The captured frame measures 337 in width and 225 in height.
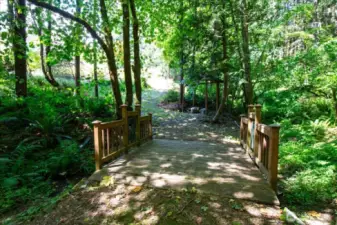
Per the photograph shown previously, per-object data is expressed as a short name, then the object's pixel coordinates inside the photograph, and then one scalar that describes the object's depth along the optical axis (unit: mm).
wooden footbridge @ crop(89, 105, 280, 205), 2447
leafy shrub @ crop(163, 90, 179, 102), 15661
